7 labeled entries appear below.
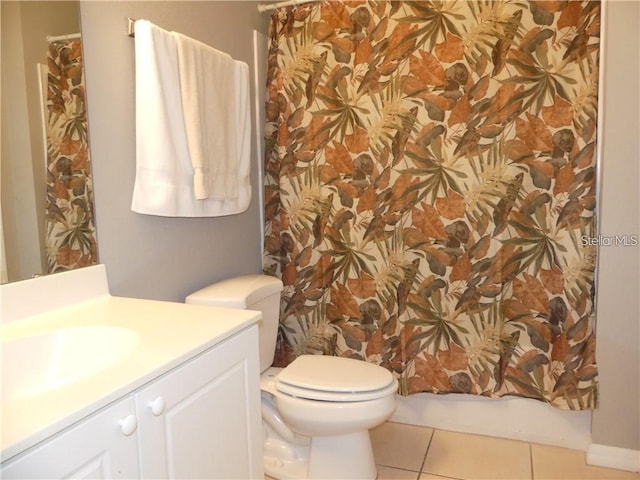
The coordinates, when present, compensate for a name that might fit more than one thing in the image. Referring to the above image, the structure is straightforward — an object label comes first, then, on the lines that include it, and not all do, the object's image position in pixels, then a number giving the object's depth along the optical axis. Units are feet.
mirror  3.79
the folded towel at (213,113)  5.34
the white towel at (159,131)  4.91
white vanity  2.37
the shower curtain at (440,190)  6.21
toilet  5.51
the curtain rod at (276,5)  7.19
